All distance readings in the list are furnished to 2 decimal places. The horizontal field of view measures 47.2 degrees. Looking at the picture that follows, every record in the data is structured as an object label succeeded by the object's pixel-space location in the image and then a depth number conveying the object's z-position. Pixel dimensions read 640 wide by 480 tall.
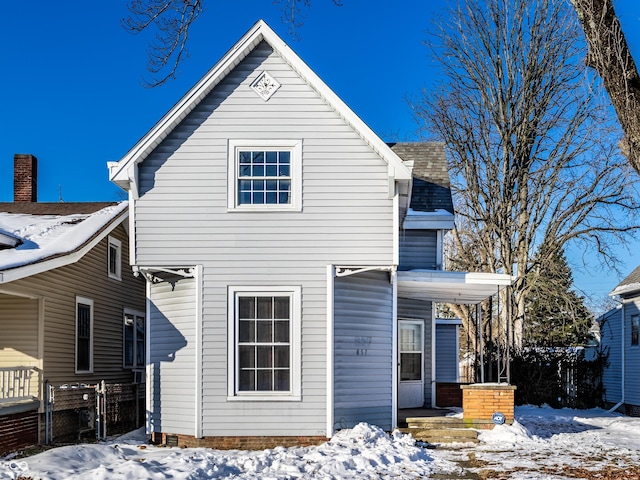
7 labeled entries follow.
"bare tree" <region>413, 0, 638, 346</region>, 25.39
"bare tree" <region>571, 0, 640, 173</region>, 8.20
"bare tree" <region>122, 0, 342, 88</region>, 10.47
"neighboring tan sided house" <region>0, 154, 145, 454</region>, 12.73
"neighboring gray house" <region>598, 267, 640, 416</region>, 20.34
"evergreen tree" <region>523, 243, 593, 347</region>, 25.97
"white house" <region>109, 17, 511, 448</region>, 12.33
